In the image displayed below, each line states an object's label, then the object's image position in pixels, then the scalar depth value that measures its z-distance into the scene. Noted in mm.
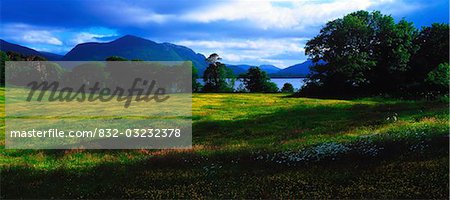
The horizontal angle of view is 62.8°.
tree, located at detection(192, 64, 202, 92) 155325
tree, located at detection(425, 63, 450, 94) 46066
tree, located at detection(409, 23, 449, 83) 84812
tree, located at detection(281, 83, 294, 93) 163625
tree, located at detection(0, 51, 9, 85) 148125
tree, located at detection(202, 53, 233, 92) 154250
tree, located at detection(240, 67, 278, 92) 149625
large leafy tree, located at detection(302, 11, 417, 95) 86625
